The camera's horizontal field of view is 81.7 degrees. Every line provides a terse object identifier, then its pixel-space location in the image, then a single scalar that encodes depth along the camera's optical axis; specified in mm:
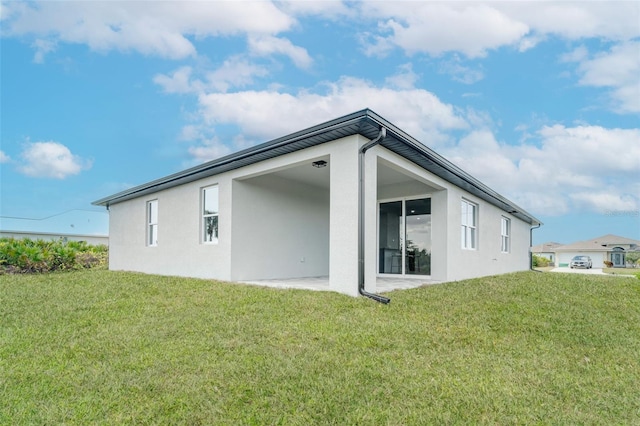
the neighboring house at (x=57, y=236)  24203
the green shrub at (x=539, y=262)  29527
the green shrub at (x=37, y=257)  12711
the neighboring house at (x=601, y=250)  36844
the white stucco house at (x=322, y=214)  6738
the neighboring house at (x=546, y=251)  45531
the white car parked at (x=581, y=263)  33844
